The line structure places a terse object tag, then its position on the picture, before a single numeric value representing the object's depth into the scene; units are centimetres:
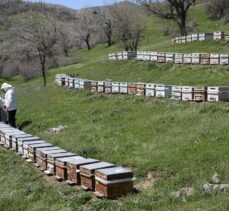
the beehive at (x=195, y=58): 3647
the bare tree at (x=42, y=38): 6125
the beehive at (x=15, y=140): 2239
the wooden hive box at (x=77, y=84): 3700
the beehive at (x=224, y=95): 2478
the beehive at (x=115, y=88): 3203
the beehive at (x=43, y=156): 1855
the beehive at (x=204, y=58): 3556
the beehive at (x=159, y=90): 2788
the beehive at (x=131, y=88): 3057
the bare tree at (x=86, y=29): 11400
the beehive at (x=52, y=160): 1767
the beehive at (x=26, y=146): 2073
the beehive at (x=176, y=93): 2671
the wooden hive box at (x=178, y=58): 3850
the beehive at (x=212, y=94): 2490
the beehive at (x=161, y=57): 4096
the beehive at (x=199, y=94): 2550
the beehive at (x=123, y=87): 3131
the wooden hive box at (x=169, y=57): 3980
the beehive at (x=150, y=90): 2878
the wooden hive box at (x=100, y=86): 3359
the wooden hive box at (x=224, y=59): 3409
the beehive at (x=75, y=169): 1603
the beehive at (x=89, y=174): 1526
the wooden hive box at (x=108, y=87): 3284
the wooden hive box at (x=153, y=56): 4194
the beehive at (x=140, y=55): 4449
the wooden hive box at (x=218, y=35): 4606
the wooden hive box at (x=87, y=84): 3556
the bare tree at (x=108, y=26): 9950
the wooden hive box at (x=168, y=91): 2738
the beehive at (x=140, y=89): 2972
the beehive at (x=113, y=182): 1450
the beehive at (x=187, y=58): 3741
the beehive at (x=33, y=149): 1983
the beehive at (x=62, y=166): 1689
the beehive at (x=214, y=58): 3484
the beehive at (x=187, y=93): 2603
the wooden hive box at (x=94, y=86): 3446
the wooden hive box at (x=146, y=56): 4322
